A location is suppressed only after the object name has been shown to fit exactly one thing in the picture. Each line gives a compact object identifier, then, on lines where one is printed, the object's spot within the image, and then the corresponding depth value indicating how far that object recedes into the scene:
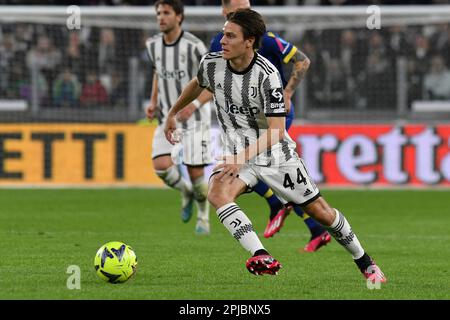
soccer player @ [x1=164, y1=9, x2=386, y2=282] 7.26
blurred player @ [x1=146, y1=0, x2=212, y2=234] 11.41
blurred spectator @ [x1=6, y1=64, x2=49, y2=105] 17.83
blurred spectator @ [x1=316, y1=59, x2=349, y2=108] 18.62
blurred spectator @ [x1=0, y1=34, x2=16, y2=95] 18.19
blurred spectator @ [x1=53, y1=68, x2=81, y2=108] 17.77
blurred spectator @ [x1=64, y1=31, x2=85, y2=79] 18.47
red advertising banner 17.42
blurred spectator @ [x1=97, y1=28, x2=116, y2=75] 18.62
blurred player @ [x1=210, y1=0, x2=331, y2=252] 9.54
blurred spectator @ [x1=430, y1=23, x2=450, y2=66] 19.45
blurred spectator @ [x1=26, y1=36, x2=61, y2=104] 18.22
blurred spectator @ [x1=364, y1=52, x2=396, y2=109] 18.53
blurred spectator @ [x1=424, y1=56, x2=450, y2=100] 18.45
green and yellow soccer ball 7.41
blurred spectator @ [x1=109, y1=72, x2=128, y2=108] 17.91
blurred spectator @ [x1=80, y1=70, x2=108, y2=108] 17.83
